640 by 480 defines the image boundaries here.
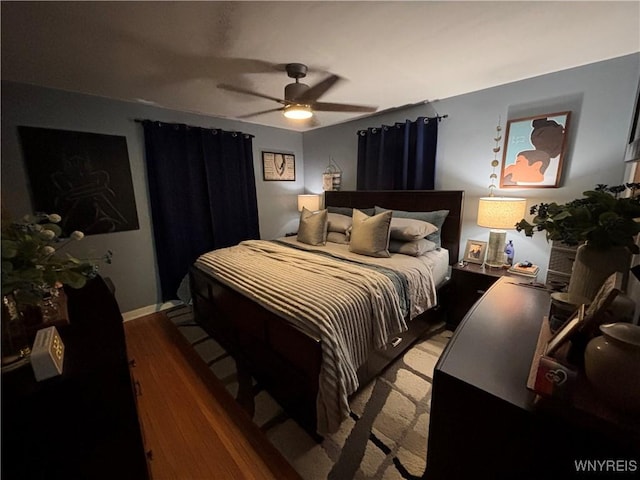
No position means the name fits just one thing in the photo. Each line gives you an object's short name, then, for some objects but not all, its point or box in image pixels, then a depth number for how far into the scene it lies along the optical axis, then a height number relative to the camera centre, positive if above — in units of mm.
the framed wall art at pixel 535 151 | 2159 +318
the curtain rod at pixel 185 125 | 2796 +760
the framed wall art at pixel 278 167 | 3949 +352
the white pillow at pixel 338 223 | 3041 -402
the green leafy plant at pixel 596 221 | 888 -122
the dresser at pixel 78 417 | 645 -619
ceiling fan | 1962 +746
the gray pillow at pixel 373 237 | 2412 -451
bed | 1389 -871
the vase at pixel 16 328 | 764 -450
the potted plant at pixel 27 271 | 721 -242
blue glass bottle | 2420 -597
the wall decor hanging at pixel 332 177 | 3920 +179
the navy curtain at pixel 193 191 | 2967 -19
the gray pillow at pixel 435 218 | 2688 -315
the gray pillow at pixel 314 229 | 2922 -452
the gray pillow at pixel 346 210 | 3173 -283
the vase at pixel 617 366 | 555 -393
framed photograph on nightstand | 2559 -630
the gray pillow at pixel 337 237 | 2975 -563
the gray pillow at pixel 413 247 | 2422 -556
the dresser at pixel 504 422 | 580 -572
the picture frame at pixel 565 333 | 707 -410
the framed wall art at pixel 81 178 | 2332 +117
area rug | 1330 -1410
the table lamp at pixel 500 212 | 2129 -201
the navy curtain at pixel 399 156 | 2875 +390
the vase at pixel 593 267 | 938 -297
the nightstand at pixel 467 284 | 2261 -856
